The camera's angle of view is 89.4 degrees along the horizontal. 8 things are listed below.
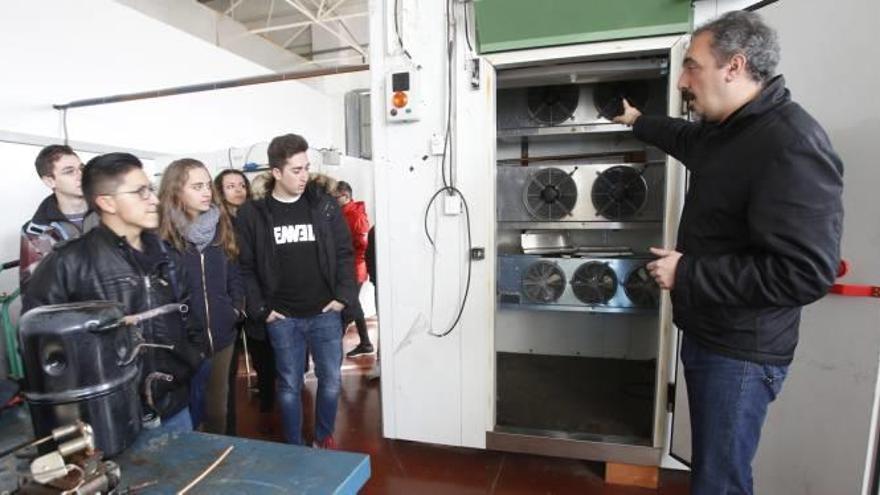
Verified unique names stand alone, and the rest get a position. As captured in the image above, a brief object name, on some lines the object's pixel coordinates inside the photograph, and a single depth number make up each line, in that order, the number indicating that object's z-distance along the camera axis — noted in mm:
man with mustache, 954
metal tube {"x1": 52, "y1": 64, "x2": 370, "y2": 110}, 2240
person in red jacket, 3426
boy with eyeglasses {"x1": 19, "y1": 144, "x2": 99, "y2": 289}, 2023
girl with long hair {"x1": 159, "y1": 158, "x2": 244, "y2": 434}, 1748
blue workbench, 735
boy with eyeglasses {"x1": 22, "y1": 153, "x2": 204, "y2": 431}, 1109
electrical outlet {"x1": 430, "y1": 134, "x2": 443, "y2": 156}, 2016
